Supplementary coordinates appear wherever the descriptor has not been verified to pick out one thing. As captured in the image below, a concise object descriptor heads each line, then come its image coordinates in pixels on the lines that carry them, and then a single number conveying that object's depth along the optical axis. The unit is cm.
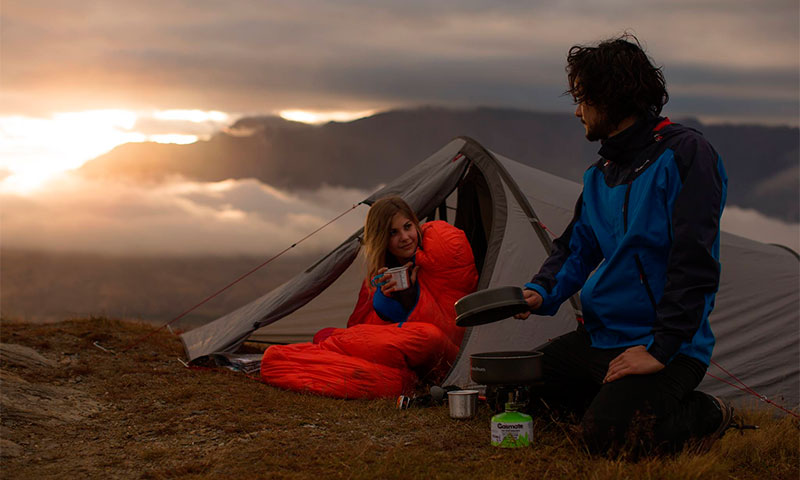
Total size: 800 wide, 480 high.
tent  455
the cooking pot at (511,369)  322
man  281
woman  447
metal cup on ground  375
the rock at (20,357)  525
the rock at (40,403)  405
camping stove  336
